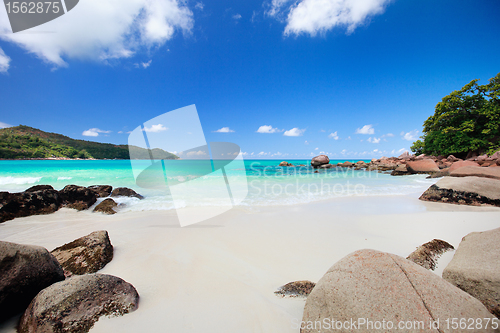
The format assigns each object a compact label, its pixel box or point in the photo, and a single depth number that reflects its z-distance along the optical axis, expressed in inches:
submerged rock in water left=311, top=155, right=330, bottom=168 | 1333.7
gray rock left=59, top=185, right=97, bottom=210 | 247.8
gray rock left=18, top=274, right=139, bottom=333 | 61.6
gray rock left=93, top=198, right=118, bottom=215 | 237.4
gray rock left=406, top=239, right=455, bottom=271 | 99.5
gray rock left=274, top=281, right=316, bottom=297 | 83.8
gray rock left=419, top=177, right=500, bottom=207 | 230.5
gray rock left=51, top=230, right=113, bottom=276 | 102.0
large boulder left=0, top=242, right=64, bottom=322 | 68.1
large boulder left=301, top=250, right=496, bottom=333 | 51.7
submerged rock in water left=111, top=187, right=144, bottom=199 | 319.6
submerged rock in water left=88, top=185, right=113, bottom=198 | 314.3
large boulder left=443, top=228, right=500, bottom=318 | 62.9
